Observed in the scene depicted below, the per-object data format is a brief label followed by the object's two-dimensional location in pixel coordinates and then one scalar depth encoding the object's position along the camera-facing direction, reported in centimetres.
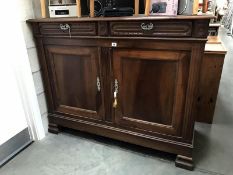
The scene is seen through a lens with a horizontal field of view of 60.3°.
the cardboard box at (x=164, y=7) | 121
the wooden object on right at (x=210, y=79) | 173
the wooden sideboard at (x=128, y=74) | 119
